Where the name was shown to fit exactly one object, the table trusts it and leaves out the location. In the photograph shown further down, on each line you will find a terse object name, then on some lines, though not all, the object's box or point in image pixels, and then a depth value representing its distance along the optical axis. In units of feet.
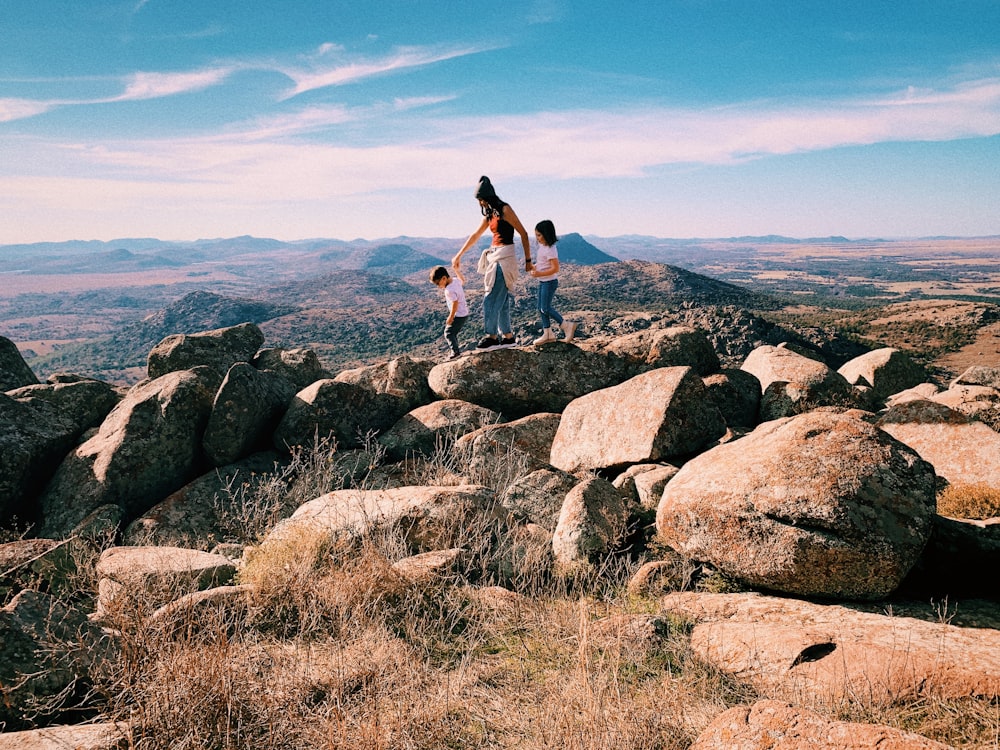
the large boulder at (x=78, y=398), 31.42
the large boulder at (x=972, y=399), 27.89
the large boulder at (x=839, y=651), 11.89
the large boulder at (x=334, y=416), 31.24
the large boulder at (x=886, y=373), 40.45
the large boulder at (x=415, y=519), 19.90
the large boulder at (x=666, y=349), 34.91
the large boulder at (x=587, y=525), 19.15
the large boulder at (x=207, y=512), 25.88
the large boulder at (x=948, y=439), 22.99
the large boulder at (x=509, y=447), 27.35
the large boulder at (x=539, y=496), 22.82
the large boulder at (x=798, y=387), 30.96
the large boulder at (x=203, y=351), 37.17
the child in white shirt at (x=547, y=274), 32.22
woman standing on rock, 31.60
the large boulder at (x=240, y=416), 29.63
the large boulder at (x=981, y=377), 35.40
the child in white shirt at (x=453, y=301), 34.99
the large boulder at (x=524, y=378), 34.01
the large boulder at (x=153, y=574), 15.34
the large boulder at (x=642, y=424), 25.99
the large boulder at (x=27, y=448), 26.94
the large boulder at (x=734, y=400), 30.37
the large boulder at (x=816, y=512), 15.62
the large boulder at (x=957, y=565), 16.72
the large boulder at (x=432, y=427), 31.12
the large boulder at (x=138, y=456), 27.53
